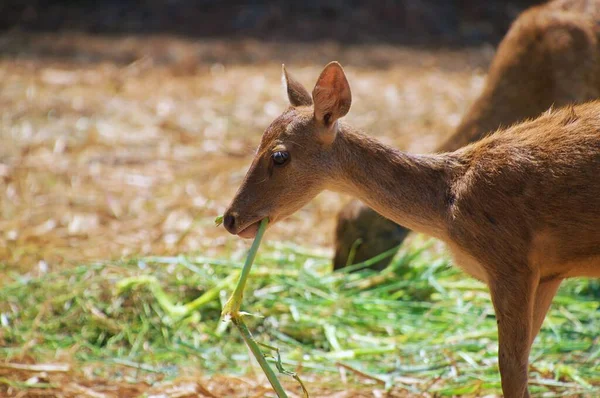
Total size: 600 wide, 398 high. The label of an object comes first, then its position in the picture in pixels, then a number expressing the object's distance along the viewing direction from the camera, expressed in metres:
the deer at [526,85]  11.60
